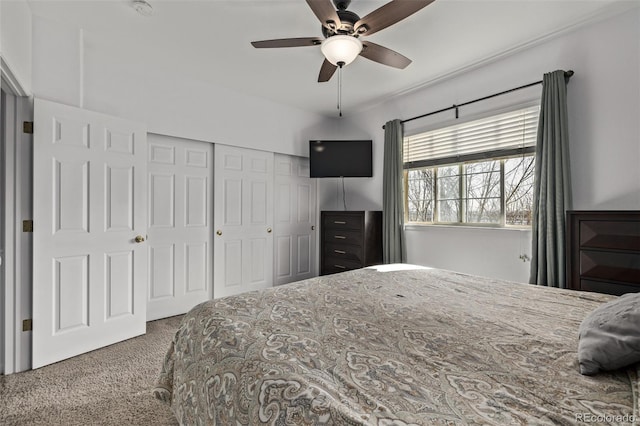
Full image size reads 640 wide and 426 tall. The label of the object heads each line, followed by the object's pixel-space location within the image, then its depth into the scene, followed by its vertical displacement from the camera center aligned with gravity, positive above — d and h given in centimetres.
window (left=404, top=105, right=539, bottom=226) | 284 +45
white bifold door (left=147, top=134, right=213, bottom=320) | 323 -12
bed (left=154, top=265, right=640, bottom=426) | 66 -42
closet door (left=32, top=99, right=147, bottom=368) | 229 -15
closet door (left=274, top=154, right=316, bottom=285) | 429 -9
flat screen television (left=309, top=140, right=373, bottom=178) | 416 +76
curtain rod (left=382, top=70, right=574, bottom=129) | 248 +116
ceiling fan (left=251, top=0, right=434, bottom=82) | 169 +115
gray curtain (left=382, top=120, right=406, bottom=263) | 372 +20
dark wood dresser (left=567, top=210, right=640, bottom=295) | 183 -24
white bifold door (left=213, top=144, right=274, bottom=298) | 370 -8
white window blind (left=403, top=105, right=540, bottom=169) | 281 +78
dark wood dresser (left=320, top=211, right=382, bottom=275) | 382 -35
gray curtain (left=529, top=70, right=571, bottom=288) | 243 +23
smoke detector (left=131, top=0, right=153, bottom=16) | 215 +149
